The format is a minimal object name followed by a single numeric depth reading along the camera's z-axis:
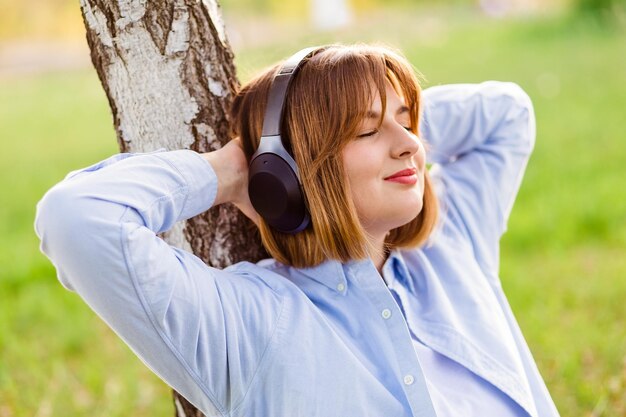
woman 1.82
